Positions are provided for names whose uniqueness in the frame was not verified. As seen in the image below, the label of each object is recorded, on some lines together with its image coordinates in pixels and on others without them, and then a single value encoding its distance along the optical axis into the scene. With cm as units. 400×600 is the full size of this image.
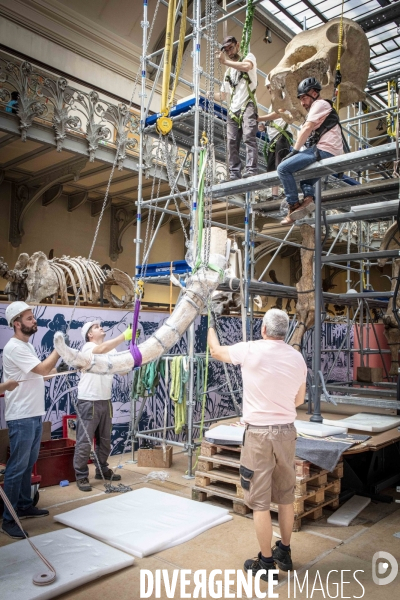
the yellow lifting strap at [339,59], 616
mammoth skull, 643
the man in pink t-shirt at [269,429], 382
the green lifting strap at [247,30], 596
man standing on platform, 626
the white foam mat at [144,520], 444
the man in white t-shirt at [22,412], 487
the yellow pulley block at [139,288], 454
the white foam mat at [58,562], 357
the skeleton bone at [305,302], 820
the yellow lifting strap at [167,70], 484
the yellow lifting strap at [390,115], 824
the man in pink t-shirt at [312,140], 555
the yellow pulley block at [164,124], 519
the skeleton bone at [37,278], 801
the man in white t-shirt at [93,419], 621
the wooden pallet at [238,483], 492
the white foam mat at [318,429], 557
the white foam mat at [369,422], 600
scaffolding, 586
